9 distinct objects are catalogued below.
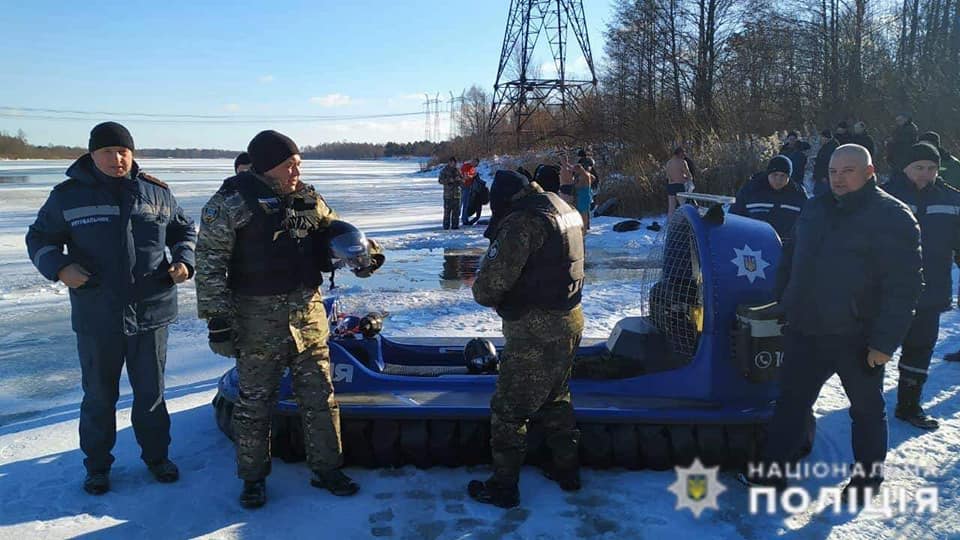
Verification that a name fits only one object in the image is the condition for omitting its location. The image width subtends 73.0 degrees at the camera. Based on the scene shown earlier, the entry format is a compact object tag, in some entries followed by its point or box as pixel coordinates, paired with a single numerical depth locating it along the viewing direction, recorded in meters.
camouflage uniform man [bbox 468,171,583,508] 2.88
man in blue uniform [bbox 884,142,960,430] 3.95
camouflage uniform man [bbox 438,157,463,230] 12.82
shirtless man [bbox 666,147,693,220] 10.62
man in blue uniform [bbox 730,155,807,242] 5.26
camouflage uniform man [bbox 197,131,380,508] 2.83
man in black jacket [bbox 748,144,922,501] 2.70
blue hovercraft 3.29
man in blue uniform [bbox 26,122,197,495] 3.00
